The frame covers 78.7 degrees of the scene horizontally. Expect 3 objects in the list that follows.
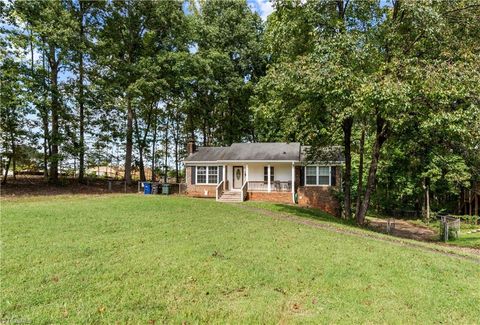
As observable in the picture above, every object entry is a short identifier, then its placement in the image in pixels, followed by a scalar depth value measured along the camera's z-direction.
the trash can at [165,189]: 22.56
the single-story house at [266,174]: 20.09
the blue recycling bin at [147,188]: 22.17
